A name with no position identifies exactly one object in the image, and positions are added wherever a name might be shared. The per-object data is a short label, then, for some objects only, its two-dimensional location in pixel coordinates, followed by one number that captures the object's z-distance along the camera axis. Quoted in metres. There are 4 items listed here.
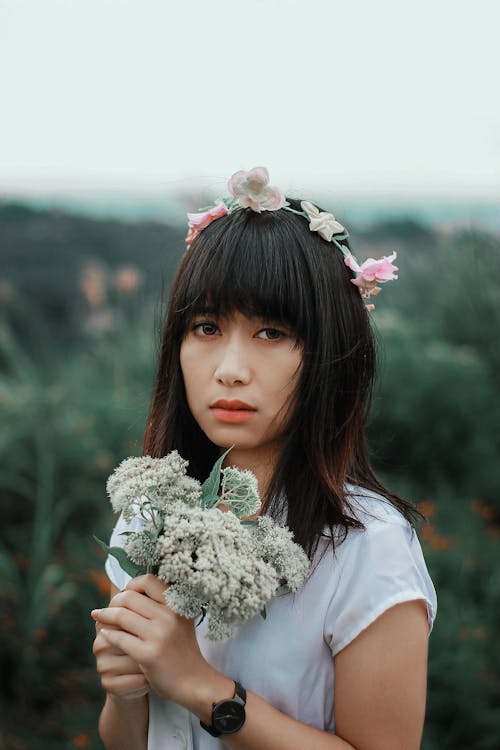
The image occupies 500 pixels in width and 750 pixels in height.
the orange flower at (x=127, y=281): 4.53
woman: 1.36
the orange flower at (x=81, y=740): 2.79
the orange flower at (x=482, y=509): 3.67
